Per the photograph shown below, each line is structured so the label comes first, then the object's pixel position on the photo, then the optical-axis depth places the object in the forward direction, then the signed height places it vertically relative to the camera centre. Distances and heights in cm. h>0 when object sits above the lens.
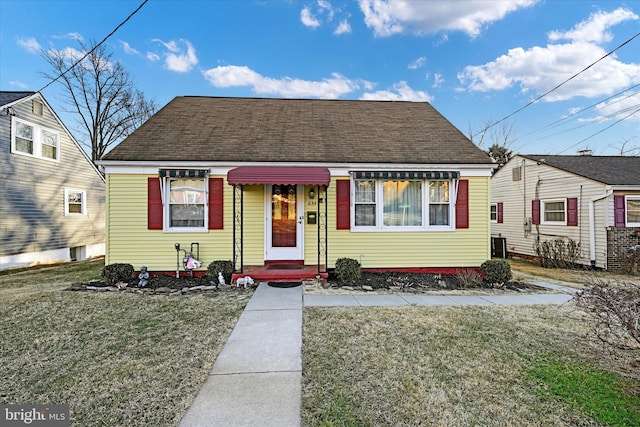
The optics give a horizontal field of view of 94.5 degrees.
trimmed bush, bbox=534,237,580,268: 1114 -149
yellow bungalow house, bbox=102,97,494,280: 765 +35
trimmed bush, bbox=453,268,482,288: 741 -163
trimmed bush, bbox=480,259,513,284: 754 -146
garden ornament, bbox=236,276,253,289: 690 -153
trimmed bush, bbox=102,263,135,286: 706 -136
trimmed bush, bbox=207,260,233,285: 727 -133
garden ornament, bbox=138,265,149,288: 692 -144
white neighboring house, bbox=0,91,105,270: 1058 +120
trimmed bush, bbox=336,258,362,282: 727 -134
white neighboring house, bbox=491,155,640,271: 1023 +42
